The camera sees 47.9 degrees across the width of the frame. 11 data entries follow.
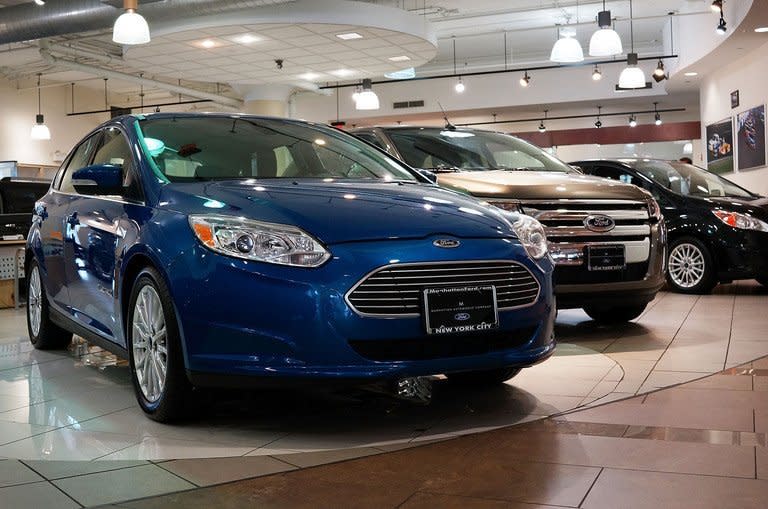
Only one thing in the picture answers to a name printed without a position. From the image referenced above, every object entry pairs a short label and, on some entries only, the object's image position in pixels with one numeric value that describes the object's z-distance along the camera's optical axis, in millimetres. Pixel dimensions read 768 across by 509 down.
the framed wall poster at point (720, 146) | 15086
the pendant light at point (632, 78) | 11914
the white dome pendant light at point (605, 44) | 9766
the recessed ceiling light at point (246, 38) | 13672
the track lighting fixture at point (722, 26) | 11320
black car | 7902
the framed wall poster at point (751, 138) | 13109
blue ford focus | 2947
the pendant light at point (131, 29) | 8422
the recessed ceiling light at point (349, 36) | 13773
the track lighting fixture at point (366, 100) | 14977
